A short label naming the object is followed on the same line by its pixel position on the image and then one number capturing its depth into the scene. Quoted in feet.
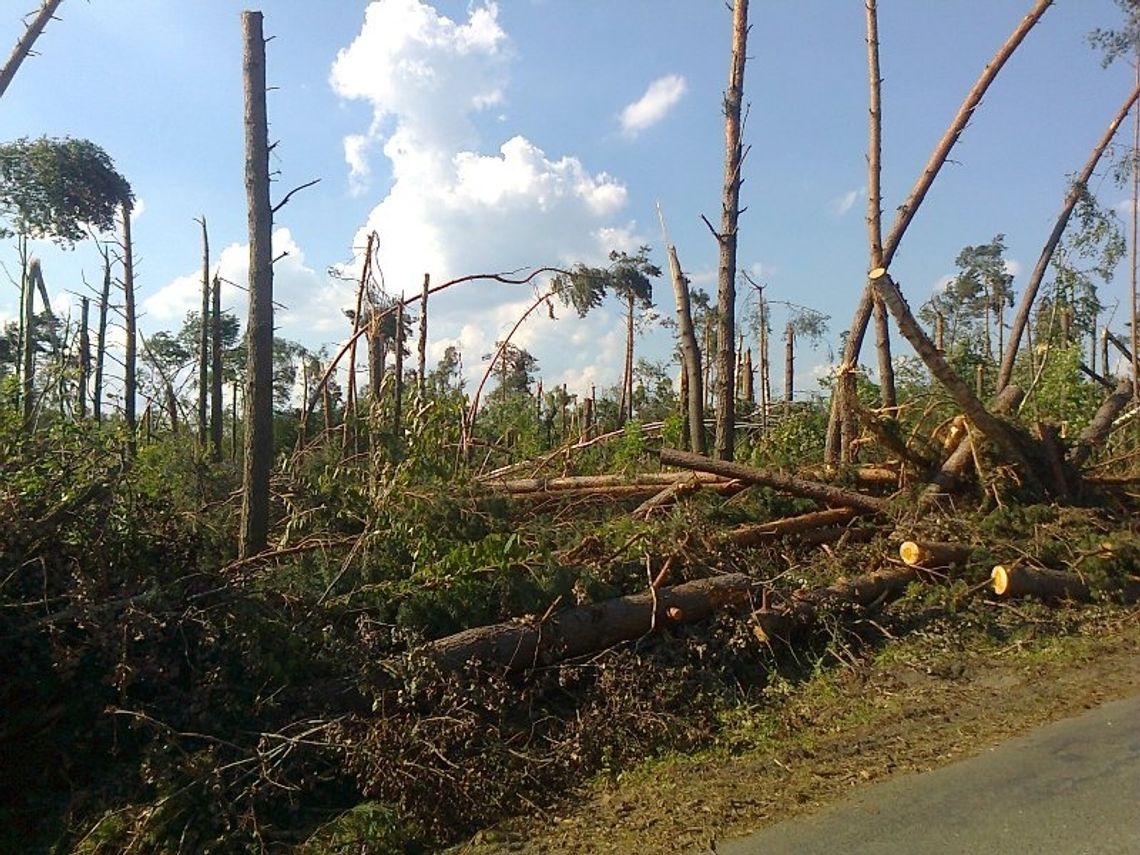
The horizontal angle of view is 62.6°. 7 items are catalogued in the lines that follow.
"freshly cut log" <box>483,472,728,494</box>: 31.22
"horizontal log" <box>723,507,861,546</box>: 26.96
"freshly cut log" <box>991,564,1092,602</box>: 25.00
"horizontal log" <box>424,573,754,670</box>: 18.74
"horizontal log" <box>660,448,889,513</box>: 29.48
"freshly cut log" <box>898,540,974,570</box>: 25.73
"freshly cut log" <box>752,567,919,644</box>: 21.67
